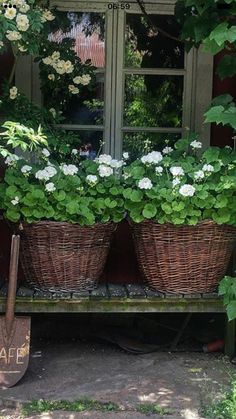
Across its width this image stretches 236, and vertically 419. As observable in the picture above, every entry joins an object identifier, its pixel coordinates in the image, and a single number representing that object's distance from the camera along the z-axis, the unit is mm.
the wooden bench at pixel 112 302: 3877
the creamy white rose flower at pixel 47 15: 3801
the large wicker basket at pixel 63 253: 3754
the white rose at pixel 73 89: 4344
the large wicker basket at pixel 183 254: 3795
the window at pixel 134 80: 4512
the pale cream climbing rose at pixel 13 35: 3314
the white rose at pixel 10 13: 3224
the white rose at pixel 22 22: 3287
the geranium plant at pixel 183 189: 3645
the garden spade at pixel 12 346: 3732
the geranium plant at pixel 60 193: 3648
